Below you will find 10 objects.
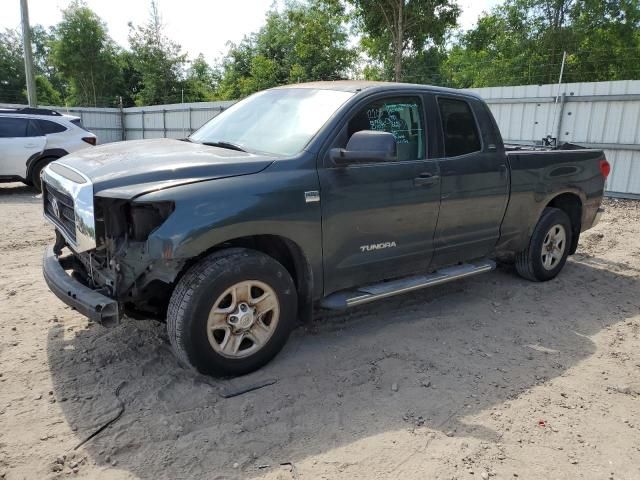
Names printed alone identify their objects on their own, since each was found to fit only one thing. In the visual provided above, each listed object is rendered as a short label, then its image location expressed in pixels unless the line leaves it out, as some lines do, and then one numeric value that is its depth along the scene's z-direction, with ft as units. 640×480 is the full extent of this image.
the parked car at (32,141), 35.29
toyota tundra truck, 10.19
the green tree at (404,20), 49.32
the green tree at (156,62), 114.21
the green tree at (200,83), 118.21
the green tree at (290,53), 94.63
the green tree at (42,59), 181.60
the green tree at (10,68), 137.20
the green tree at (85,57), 111.86
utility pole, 52.29
